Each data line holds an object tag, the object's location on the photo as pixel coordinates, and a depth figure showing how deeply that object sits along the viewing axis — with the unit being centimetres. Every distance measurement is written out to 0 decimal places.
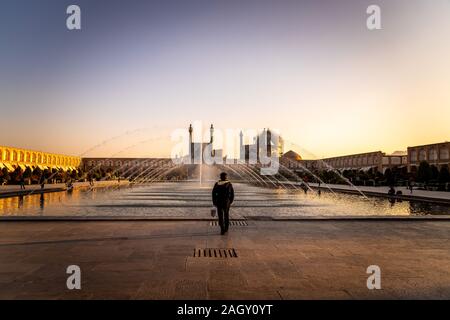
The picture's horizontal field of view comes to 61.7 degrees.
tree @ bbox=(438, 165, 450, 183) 3681
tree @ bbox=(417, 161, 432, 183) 4041
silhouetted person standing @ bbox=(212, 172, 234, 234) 914
